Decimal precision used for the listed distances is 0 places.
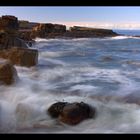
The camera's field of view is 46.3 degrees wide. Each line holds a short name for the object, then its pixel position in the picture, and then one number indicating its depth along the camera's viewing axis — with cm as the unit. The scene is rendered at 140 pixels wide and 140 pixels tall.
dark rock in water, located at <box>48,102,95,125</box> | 298
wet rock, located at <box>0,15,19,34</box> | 1059
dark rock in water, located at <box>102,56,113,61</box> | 941
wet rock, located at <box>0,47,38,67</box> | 582
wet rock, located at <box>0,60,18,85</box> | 409
